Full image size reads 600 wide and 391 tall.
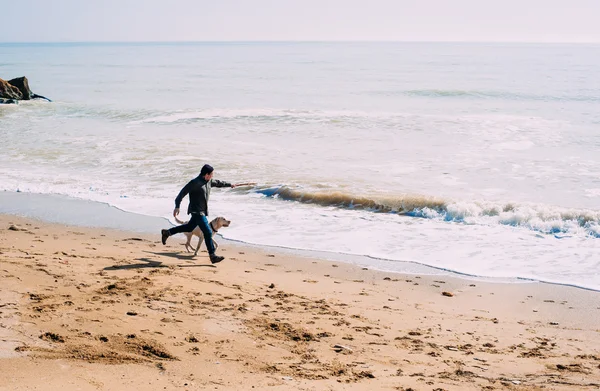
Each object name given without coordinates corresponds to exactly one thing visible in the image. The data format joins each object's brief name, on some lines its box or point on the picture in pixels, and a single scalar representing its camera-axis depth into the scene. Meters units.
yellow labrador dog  10.12
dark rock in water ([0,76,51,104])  34.28
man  9.62
